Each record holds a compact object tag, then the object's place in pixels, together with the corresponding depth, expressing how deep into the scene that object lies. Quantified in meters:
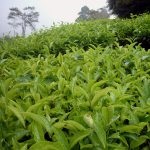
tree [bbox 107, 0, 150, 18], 7.94
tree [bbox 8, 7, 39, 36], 33.37
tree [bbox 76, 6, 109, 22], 33.63
